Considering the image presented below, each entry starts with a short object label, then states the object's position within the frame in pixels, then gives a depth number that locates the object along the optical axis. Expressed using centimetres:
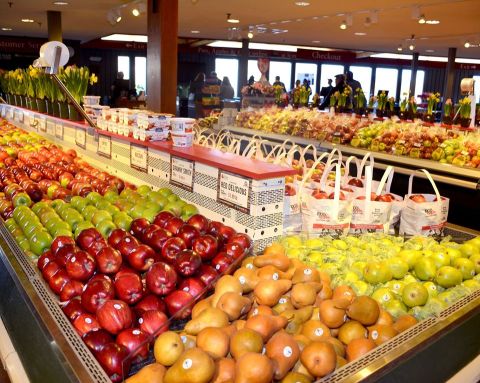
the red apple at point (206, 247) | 217
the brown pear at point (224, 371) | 144
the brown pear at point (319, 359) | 148
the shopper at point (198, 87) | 1489
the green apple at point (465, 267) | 234
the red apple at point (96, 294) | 183
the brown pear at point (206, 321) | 164
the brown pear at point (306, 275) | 195
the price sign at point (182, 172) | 297
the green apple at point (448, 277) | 223
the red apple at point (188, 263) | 200
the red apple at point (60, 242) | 225
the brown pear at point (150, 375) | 146
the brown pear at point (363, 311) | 178
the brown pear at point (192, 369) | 138
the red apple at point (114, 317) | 172
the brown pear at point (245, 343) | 150
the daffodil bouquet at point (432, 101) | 684
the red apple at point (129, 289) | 188
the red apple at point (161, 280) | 190
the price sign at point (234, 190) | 246
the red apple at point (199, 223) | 242
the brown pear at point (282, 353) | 149
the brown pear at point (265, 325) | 159
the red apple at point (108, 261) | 204
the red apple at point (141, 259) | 208
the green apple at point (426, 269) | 225
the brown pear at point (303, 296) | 183
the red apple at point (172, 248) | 212
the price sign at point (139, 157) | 356
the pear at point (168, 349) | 152
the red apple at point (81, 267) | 201
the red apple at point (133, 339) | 159
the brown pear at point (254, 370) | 138
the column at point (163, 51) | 555
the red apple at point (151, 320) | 176
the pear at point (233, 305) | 172
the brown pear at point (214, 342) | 151
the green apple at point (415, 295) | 201
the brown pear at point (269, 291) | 182
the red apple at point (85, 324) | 175
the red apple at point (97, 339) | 164
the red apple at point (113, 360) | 158
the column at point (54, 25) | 1073
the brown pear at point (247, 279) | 192
